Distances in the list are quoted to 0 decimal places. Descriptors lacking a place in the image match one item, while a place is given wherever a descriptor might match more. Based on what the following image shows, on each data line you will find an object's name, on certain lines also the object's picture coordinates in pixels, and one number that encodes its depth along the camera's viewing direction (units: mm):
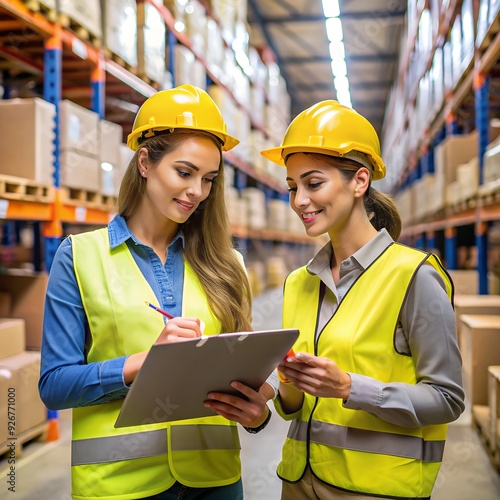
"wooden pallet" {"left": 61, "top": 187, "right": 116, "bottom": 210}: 3927
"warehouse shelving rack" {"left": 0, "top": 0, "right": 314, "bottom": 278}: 3570
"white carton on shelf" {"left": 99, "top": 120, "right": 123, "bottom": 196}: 4305
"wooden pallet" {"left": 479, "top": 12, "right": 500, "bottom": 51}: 4246
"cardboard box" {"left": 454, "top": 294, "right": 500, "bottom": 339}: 4723
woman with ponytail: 1456
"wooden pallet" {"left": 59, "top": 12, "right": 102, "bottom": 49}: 3863
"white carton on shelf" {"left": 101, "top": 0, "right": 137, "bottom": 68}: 4479
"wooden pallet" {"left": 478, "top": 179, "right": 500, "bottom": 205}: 4314
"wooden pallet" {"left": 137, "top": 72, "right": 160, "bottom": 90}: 5190
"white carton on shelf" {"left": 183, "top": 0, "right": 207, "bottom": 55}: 6629
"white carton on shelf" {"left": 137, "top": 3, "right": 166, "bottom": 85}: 5160
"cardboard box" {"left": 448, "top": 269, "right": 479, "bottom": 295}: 6133
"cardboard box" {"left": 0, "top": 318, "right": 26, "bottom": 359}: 3449
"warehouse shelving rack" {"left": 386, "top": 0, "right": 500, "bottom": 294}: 4785
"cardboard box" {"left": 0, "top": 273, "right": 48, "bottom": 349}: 3900
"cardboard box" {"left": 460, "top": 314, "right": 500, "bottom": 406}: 3922
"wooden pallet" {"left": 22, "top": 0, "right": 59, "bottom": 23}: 3461
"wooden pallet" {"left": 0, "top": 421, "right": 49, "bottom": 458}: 3257
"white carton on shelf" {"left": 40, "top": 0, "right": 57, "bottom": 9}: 3596
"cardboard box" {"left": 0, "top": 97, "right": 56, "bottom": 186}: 3547
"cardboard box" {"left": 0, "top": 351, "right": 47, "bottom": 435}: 3293
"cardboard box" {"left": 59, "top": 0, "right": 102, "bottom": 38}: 3881
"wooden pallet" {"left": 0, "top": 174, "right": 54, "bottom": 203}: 3281
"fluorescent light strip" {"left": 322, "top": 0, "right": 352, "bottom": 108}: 10539
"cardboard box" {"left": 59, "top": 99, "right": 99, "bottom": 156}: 3814
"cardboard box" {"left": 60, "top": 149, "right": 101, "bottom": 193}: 3854
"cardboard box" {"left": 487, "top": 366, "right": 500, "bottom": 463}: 3336
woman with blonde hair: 1495
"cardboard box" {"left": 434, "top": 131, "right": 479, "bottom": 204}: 6117
